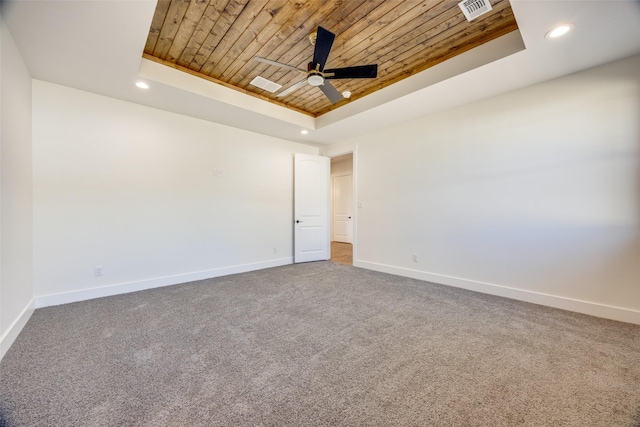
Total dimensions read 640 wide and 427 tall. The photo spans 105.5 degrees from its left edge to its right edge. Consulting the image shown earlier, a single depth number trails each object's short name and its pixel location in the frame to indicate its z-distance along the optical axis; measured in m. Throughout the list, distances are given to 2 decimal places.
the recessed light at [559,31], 1.96
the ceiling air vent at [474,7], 2.01
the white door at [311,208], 5.05
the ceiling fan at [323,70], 2.11
